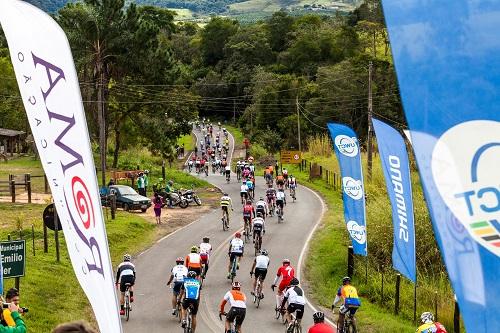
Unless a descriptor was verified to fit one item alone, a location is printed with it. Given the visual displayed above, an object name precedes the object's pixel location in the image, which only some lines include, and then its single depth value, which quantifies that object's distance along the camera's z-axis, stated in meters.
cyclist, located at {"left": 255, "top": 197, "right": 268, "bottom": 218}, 31.62
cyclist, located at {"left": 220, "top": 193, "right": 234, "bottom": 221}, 34.38
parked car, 39.38
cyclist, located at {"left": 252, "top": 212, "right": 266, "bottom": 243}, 28.50
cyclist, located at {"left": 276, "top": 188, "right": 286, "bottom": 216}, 37.41
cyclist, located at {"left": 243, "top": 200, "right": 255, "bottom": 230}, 30.70
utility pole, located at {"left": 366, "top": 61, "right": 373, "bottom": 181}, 41.88
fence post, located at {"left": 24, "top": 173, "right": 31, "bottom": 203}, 38.17
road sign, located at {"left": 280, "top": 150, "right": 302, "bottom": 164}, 64.94
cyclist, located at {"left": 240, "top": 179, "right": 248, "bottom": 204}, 40.91
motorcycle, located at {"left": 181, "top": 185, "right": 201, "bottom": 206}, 43.81
